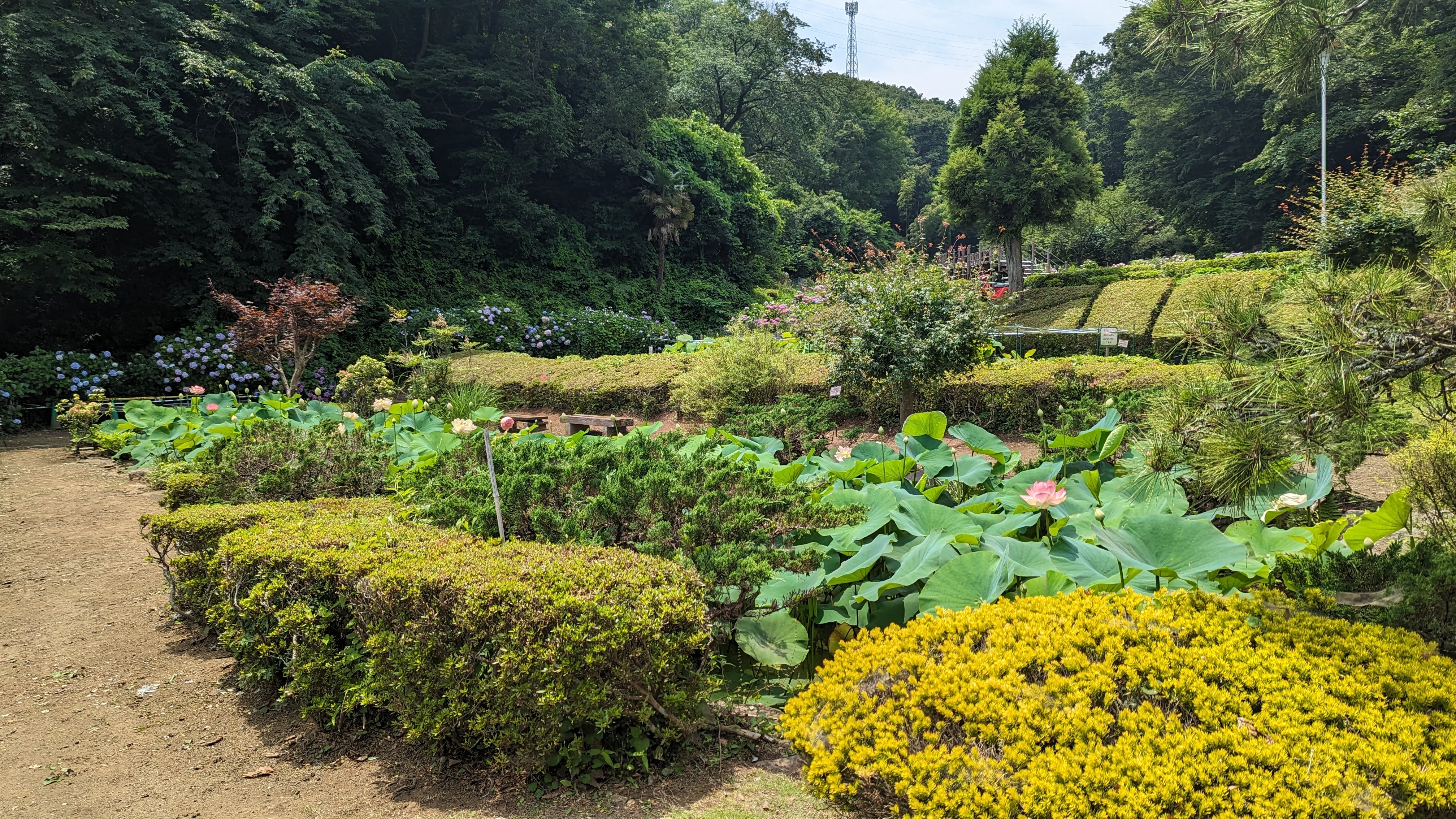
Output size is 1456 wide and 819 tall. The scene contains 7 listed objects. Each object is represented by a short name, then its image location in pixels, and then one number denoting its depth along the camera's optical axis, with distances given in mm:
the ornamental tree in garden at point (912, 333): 6250
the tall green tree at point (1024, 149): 17922
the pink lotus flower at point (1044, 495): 2555
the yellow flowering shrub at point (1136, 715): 1624
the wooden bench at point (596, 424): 7246
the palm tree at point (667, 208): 21531
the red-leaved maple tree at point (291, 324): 8883
